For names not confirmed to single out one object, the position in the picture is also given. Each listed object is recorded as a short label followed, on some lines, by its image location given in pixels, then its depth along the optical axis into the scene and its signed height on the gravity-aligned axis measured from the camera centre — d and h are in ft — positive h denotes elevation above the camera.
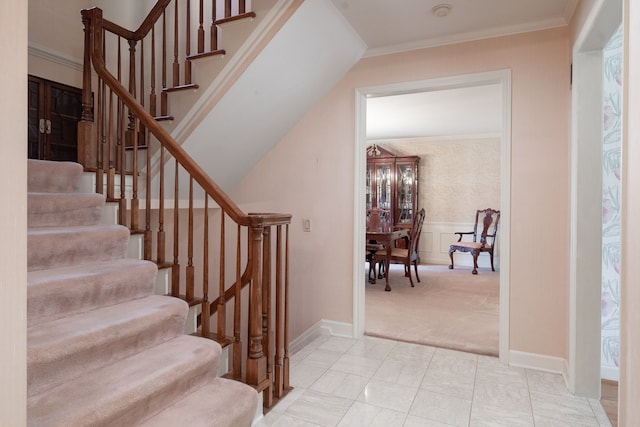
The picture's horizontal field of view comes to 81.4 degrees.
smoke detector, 8.08 +4.40
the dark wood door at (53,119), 10.53 +2.62
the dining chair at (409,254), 17.49 -2.15
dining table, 16.62 -1.36
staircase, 4.59 -1.89
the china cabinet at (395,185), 24.73 +1.59
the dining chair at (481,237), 21.31 -1.73
